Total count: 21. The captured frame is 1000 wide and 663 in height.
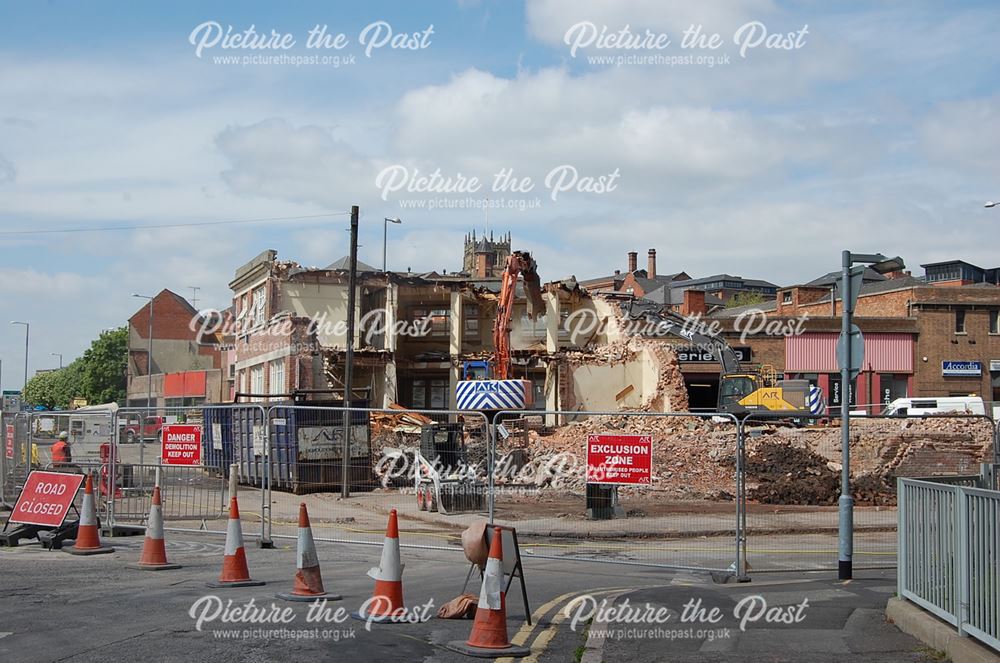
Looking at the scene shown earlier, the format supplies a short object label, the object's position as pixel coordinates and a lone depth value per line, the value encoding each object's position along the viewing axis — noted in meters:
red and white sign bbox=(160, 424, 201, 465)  16.03
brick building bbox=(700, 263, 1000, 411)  54.09
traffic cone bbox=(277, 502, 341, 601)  9.76
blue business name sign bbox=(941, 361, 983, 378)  54.19
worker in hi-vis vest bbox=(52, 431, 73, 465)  19.98
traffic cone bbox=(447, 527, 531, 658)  7.84
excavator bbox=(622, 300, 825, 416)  35.81
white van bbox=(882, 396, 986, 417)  39.25
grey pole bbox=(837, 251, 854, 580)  11.91
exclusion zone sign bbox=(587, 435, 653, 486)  12.98
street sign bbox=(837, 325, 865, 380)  12.23
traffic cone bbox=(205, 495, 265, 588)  10.72
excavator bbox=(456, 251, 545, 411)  29.38
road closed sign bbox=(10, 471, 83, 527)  14.14
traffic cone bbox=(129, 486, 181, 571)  12.28
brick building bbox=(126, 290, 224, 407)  78.12
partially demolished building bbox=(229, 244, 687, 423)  44.16
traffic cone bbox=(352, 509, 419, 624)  8.88
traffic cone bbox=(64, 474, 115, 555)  13.76
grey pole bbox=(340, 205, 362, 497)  27.00
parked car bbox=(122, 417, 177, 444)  19.71
